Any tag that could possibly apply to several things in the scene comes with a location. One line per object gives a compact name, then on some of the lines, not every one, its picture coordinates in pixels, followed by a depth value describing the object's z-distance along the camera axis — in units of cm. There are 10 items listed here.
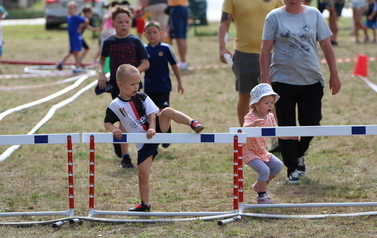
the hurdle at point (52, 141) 1133
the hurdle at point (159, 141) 1121
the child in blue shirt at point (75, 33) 3300
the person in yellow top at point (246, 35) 1606
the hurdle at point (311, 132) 1121
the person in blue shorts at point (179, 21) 3112
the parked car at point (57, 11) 6147
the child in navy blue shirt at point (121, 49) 1543
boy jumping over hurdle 1193
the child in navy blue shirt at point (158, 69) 1687
